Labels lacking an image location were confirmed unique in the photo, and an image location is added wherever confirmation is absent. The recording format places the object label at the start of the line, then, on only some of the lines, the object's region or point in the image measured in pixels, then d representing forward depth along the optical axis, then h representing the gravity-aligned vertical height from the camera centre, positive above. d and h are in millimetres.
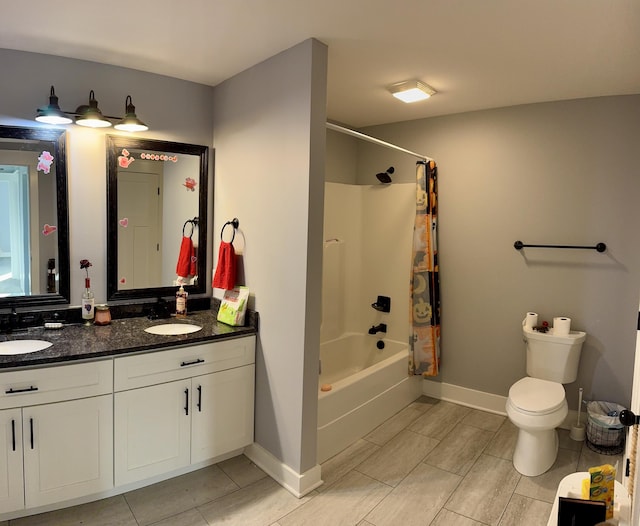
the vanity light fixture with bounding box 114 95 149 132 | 2516 +592
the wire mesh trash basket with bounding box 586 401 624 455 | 2887 -1272
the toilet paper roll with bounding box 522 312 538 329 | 3242 -628
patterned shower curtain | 3574 -399
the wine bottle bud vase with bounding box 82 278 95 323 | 2645 -469
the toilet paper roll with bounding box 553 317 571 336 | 3066 -631
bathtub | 2811 -1171
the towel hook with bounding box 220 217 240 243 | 2852 +29
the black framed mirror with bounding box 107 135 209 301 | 2764 +66
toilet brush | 3086 -1360
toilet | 2629 -1005
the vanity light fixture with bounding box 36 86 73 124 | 2335 +585
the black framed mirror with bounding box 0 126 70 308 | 2443 +36
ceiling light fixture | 2885 +948
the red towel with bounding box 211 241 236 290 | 2779 -248
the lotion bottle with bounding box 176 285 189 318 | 2910 -495
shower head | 3953 +496
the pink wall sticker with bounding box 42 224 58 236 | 2549 -25
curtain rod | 2676 +631
